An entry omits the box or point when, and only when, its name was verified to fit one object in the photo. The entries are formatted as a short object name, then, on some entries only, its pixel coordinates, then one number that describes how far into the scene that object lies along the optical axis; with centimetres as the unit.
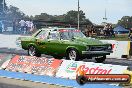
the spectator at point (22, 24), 3128
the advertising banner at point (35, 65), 1268
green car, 1431
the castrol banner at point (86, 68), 1020
